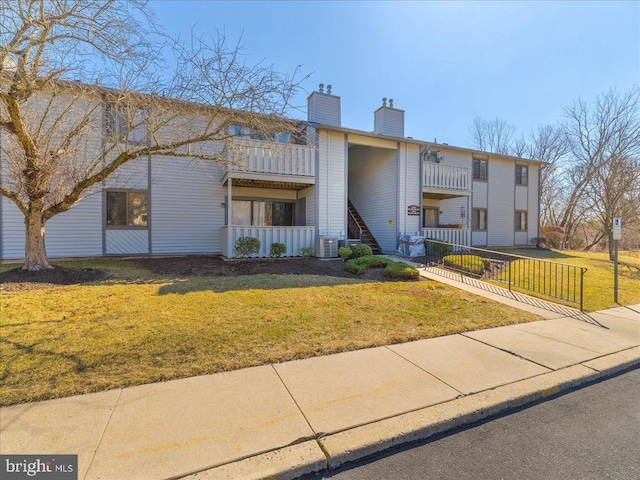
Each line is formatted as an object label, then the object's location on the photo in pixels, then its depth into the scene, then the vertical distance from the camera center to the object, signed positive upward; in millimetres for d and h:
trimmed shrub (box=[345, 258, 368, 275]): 9745 -1145
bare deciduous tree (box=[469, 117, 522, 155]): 35344 +10101
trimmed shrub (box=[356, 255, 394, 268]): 10322 -1005
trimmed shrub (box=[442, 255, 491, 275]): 10180 -1026
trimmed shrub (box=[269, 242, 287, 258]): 11812 -677
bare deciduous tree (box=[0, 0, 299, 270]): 5969 +3216
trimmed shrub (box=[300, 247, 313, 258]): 12198 -805
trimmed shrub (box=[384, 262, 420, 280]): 8977 -1184
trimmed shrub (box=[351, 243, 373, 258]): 11886 -725
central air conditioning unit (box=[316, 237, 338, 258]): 12508 -614
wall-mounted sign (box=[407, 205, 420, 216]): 14398 +1105
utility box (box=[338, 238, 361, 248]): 13070 -460
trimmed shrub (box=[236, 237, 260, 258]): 11250 -545
